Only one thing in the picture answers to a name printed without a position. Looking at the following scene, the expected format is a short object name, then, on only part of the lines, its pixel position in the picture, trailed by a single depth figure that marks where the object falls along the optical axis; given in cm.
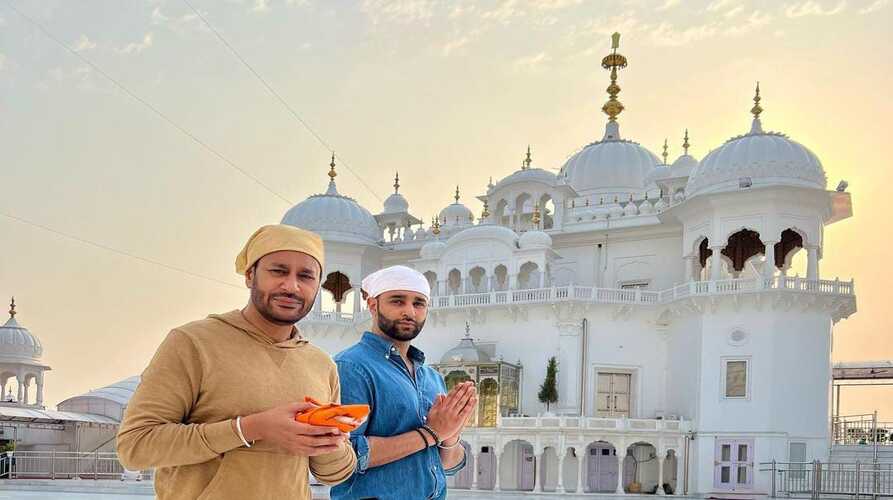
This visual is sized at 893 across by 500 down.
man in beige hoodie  263
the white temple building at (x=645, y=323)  2727
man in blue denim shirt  365
